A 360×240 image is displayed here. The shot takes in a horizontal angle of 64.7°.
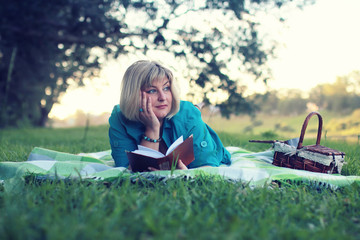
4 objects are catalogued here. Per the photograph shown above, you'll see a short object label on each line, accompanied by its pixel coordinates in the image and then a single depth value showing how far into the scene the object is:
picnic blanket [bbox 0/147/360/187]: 1.97
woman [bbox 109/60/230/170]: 2.40
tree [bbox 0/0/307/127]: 5.99
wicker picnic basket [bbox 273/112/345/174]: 2.32
